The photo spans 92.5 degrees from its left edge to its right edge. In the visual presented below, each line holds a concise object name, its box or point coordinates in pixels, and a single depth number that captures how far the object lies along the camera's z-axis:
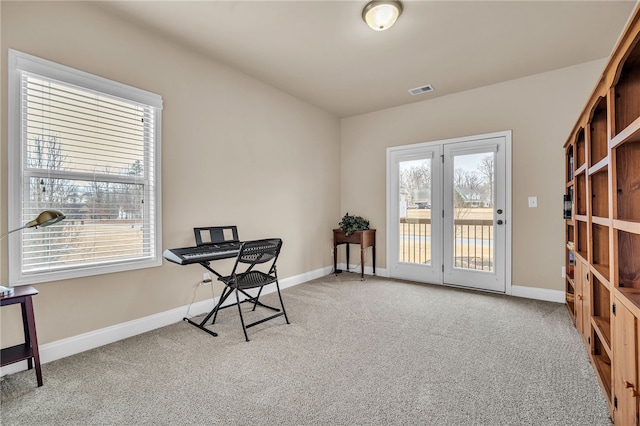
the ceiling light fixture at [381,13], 2.33
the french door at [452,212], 3.90
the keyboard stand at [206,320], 2.71
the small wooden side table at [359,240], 4.64
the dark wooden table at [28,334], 1.82
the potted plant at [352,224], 4.74
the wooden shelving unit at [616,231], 1.32
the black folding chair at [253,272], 2.66
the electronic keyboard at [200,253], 2.54
